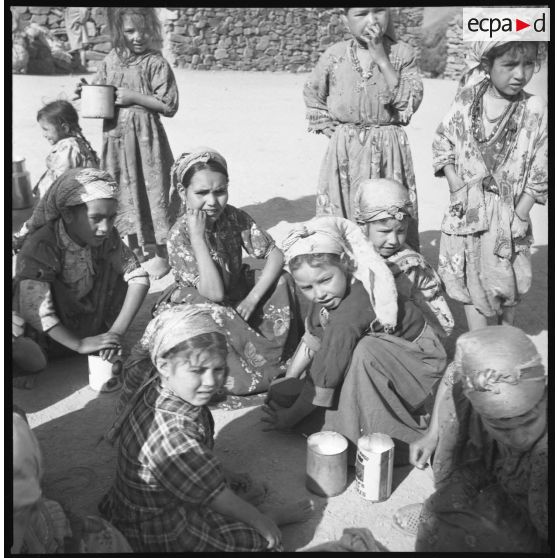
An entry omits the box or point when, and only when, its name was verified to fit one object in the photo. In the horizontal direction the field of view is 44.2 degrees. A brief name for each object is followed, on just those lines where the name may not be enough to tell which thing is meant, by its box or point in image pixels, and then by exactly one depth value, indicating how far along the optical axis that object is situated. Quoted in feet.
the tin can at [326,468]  9.63
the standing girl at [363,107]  15.10
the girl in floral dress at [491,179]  12.23
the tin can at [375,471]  9.40
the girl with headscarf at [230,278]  12.63
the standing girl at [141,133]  17.89
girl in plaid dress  7.97
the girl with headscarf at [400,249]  12.07
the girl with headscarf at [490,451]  6.93
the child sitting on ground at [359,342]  10.23
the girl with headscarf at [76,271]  12.53
